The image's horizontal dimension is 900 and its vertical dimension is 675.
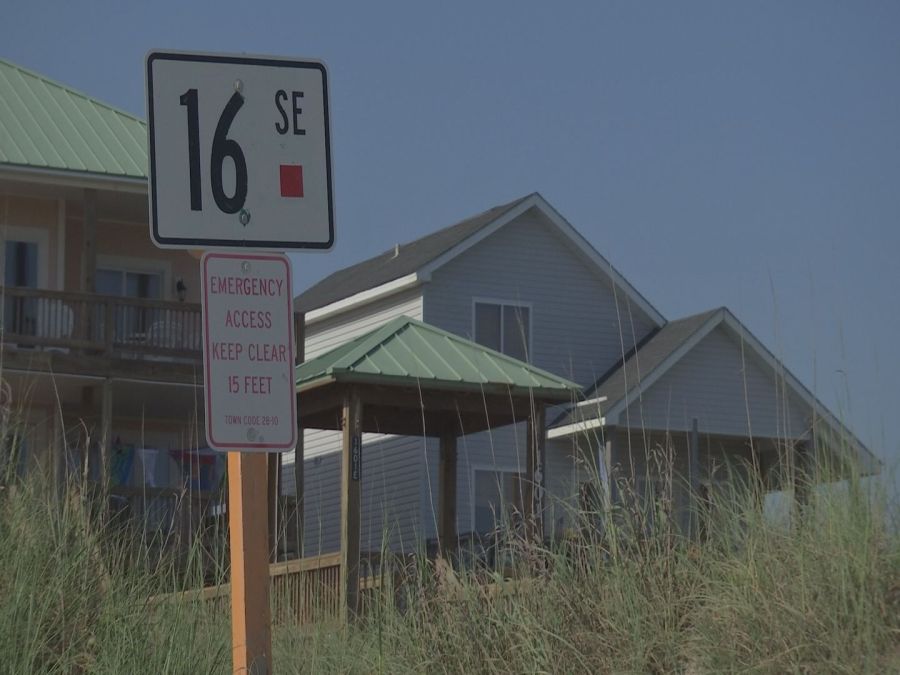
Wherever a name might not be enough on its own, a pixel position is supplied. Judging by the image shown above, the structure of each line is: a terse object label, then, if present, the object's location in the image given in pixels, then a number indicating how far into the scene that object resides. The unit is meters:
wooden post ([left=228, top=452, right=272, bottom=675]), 9.19
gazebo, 31.37
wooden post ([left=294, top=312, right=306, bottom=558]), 43.43
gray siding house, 56.37
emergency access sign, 8.88
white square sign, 9.25
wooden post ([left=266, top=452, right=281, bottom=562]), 35.18
